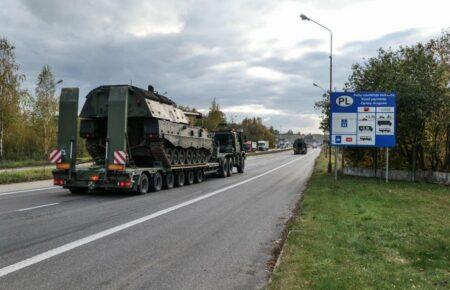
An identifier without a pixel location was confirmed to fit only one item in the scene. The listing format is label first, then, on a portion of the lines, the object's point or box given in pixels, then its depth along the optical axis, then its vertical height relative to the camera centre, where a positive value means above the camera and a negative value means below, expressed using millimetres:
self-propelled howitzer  18125 +707
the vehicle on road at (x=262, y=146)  118912 +565
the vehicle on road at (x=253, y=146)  111575 +368
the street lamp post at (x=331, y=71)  30847 +4973
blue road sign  23797 +1542
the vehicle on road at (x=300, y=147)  92750 +387
